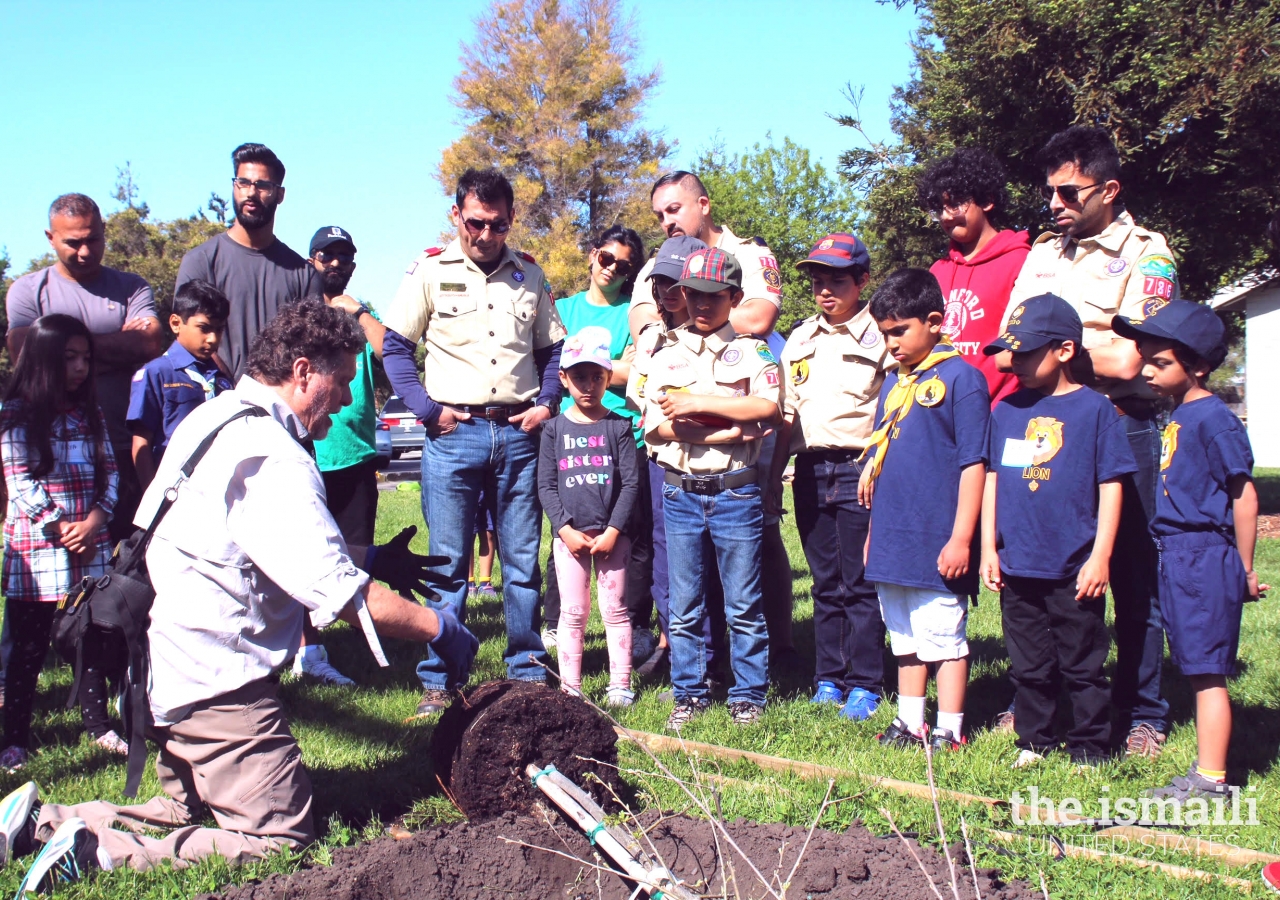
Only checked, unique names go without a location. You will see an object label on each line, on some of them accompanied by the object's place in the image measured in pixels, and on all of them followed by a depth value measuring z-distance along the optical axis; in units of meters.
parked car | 22.53
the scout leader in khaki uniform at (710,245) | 5.30
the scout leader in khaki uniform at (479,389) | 5.27
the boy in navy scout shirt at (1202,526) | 3.72
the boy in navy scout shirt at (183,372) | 5.10
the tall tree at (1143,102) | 10.66
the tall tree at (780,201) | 45.06
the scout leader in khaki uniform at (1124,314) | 4.35
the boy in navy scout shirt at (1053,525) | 4.05
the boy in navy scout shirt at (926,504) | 4.28
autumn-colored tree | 31.83
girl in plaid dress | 4.56
